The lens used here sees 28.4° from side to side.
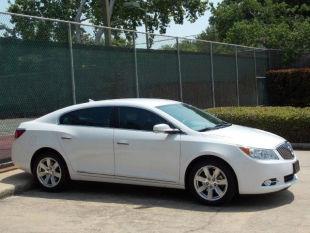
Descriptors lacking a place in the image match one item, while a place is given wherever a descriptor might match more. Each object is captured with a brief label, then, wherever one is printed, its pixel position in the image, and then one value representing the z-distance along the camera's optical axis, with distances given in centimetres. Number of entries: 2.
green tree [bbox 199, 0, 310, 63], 2841
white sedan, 792
